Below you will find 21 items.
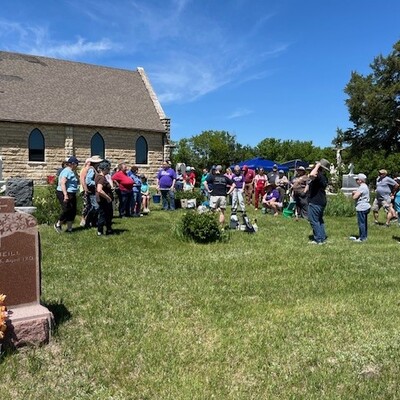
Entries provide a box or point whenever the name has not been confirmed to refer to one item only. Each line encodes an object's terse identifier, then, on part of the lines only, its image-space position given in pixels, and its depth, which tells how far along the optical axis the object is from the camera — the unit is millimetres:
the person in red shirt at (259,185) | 18969
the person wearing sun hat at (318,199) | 10414
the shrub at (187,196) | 17984
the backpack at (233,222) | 12367
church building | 28797
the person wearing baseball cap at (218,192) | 12531
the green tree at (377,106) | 40594
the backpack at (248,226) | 11797
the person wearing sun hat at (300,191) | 14664
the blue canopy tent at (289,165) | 28555
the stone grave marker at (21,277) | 4574
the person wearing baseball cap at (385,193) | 14155
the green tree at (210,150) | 70375
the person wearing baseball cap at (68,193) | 10867
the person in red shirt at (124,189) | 14180
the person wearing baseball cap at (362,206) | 11023
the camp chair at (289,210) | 16192
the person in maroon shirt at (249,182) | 21008
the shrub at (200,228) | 10164
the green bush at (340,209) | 16750
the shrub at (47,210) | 12953
